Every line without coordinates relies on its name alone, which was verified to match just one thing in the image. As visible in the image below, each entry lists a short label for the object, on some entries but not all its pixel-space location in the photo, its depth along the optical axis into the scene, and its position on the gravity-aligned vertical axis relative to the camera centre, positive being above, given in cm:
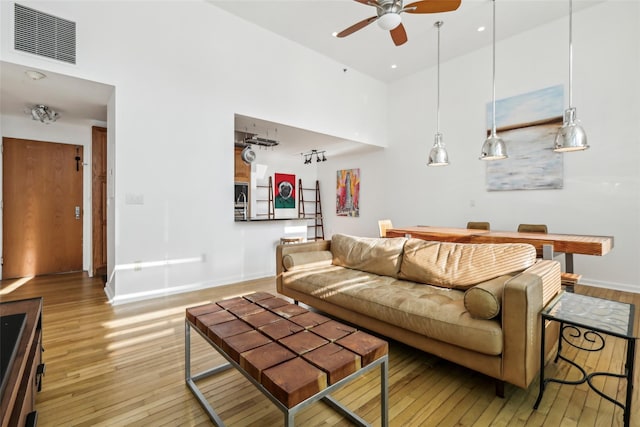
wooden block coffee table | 110 -63
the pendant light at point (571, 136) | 284 +73
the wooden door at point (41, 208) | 439 +1
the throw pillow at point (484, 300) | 164 -51
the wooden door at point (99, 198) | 460 +17
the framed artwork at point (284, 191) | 770 +50
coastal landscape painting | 429 +107
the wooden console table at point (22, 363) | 95 -57
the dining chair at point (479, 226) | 429 -22
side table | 135 -55
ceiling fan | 267 +190
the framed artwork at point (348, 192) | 729 +45
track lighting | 711 +142
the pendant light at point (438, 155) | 398 +76
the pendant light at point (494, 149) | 348 +73
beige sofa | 158 -61
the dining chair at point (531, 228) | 370 -22
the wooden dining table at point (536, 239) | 255 -29
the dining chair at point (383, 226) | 474 -26
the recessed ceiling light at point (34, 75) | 290 +135
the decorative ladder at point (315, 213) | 815 -9
